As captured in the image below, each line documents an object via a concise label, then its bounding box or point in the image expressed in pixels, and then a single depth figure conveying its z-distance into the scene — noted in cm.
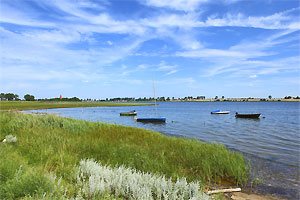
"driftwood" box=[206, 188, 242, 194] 919
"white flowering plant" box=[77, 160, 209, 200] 655
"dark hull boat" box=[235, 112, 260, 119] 6326
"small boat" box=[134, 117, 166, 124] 5209
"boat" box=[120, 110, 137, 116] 7412
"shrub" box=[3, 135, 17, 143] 1200
